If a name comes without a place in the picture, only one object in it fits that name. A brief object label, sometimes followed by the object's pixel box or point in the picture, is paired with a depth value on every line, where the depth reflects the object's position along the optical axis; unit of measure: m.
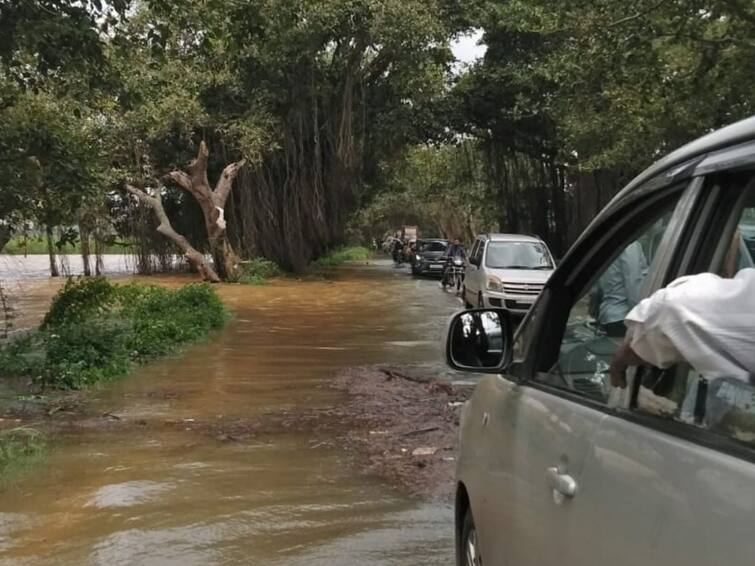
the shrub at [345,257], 41.51
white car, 15.32
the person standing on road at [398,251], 49.97
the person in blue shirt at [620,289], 2.27
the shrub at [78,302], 12.42
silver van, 1.54
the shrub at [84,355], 9.75
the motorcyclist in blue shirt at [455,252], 28.23
